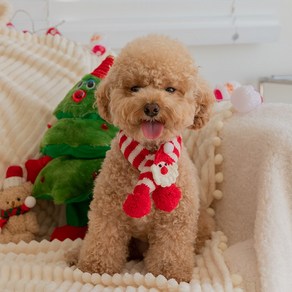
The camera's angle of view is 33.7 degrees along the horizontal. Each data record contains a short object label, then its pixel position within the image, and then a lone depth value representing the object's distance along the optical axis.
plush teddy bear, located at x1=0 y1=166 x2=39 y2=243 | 1.32
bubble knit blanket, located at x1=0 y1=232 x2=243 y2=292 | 1.00
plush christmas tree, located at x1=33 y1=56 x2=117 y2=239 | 1.25
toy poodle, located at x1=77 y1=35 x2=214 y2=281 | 0.98
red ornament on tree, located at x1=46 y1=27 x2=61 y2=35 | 1.68
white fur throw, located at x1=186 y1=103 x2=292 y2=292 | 1.01
